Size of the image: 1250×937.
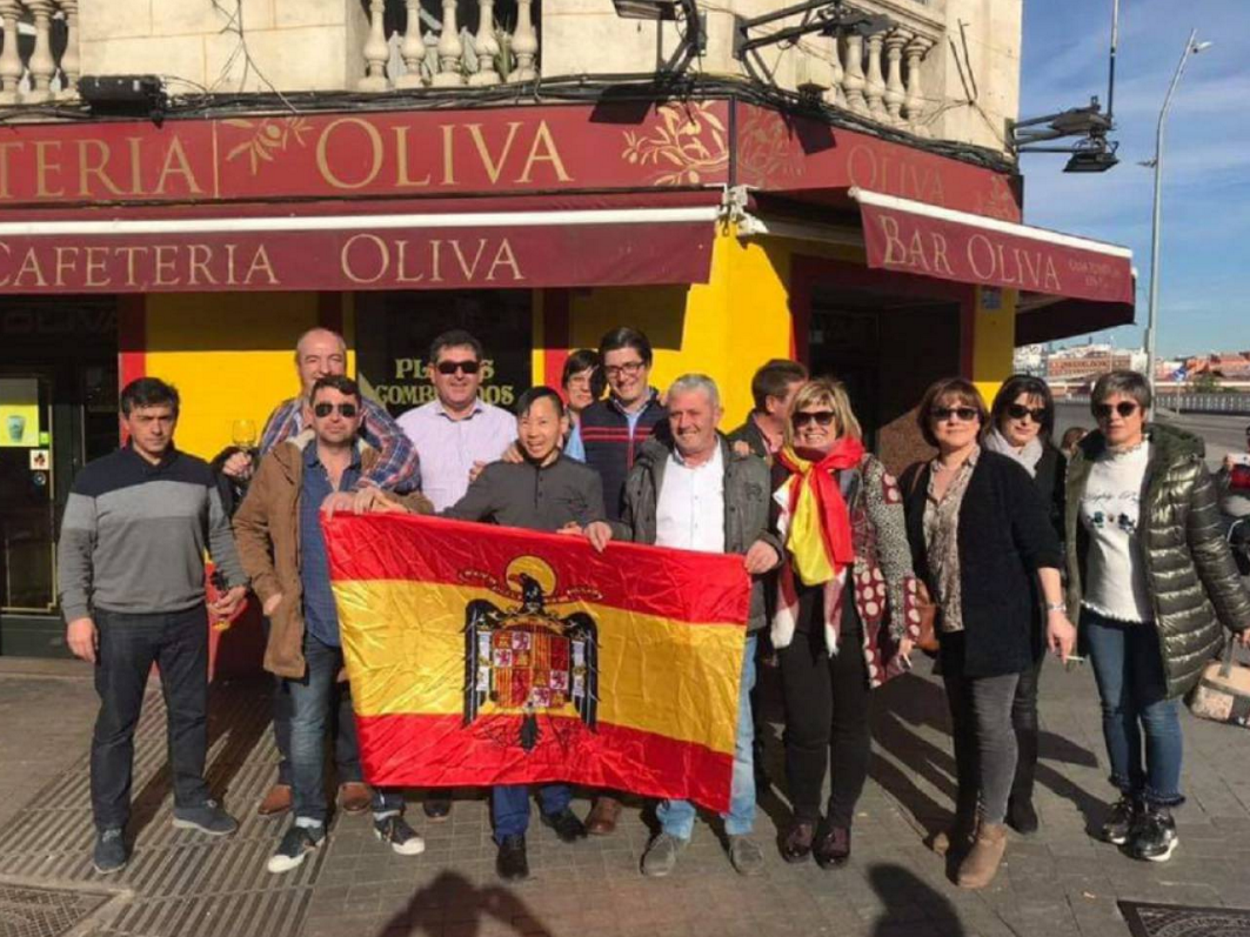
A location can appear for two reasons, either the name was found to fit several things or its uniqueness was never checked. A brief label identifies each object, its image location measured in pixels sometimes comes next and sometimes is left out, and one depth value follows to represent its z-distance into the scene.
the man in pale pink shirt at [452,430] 4.04
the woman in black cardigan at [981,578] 3.42
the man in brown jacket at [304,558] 3.65
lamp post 22.28
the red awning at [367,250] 4.88
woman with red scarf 3.42
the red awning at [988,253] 5.11
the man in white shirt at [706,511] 3.45
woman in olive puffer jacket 3.53
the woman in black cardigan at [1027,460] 3.93
